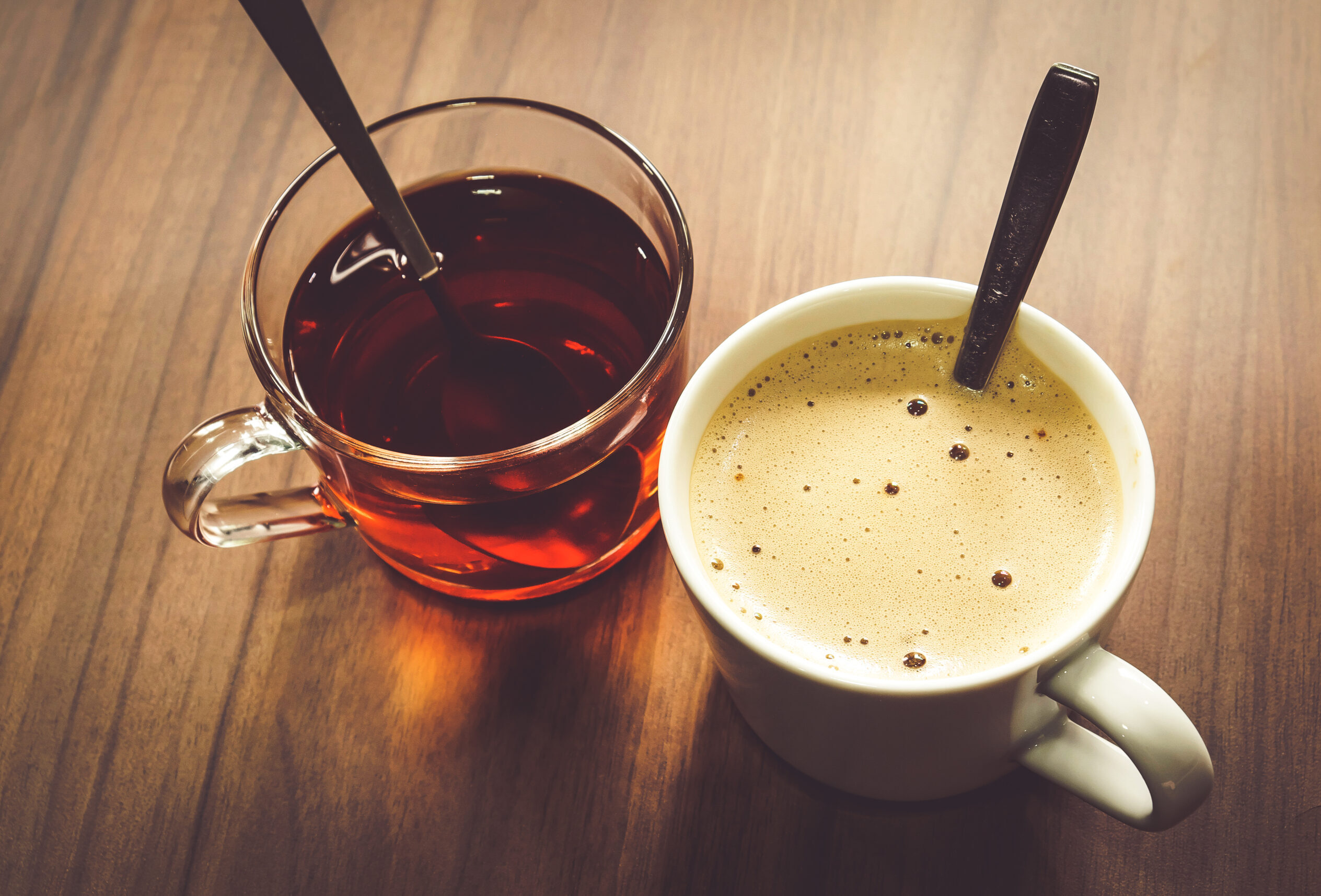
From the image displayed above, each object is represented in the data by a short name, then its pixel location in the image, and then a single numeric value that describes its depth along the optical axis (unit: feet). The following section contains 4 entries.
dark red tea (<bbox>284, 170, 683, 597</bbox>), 1.17
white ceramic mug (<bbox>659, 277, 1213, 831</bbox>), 0.96
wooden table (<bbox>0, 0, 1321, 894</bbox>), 1.15
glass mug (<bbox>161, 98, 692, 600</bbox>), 1.10
